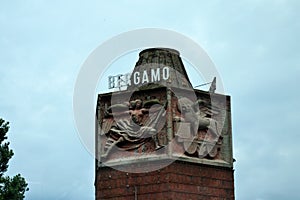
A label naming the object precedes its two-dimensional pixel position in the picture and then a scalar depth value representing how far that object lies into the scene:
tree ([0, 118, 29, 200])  36.41
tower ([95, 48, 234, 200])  31.12
